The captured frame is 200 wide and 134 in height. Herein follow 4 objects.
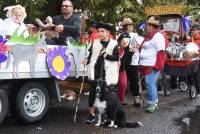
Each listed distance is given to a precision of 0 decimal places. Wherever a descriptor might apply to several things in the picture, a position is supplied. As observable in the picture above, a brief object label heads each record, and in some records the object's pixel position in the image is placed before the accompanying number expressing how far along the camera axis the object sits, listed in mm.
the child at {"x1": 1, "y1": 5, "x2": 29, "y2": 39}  8102
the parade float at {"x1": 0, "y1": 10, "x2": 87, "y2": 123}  7527
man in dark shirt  9180
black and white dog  8148
